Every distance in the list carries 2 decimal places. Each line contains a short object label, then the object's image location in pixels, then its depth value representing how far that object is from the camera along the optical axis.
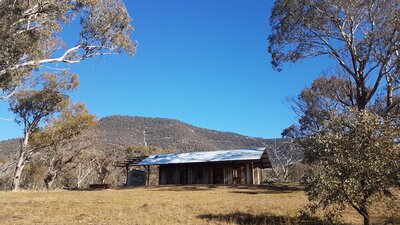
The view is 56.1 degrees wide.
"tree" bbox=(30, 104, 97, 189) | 38.66
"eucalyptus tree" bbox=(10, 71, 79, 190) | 36.56
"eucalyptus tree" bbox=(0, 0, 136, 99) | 17.42
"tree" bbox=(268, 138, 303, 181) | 55.47
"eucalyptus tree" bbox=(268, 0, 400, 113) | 23.06
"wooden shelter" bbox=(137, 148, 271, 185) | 38.44
